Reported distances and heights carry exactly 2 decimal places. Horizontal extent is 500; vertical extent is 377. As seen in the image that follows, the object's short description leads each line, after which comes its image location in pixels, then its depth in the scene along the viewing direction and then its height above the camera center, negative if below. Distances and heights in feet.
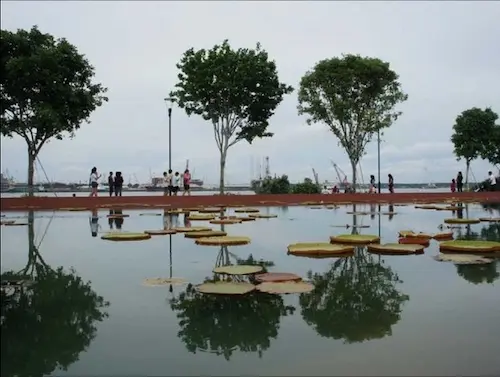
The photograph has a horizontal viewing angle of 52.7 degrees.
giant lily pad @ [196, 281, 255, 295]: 15.88 -3.15
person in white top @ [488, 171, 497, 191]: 96.27 +1.70
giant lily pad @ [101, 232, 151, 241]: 28.53 -2.60
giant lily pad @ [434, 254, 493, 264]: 22.09 -3.07
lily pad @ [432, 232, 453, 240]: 29.30 -2.71
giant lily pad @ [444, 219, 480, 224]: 38.50 -2.38
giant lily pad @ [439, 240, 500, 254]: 24.52 -2.77
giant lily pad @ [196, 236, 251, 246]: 26.70 -2.69
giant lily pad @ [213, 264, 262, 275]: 18.81 -3.01
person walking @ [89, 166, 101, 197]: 72.59 +1.62
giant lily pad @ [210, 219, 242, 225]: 37.81 -2.30
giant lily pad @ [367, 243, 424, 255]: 24.21 -2.86
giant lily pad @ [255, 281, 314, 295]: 16.28 -3.20
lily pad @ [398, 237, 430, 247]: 26.99 -2.78
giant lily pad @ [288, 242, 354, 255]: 24.12 -2.83
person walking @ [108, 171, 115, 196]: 79.71 +1.43
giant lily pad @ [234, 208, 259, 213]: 52.74 -2.13
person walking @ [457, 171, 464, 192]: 96.89 +1.74
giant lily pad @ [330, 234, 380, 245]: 27.40 -2.66
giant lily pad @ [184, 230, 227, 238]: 29.89 -2.60
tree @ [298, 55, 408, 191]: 86.74 +16.56
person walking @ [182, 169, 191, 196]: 82.34 +1.77
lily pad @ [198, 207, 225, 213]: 53.32 -2.13
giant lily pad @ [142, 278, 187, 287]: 17.54 -3.22
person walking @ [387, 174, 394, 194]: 106.73 +1.64
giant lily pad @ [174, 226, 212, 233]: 31.58 -2.45
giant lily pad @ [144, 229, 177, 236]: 31.09 -2.56
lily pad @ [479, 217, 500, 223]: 40.42 -2.34
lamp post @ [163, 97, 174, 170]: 84.80 +13.14
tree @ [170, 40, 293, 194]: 77.66 +15.87
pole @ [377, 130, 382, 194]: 92.76 +9.77
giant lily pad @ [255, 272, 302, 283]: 17.58 -3.09
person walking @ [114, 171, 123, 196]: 74.74 +1.35
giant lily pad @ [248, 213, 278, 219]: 46.03 -2.35
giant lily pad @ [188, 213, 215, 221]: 41.35 -2.23
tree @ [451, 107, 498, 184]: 106.93 +11.73
